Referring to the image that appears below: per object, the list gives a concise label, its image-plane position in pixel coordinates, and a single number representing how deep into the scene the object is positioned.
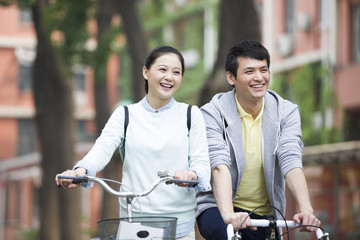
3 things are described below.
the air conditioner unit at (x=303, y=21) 27.73
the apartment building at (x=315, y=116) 20.56
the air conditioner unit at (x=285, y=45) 29.28
